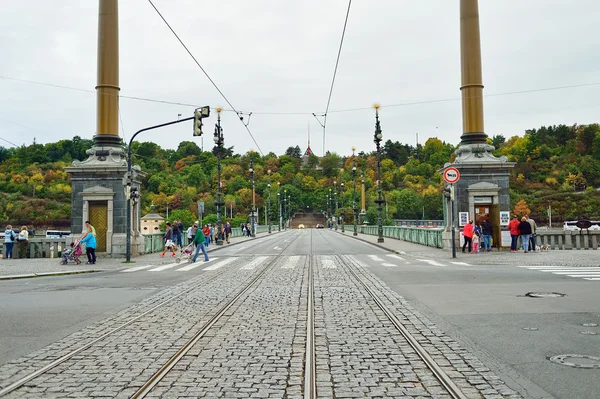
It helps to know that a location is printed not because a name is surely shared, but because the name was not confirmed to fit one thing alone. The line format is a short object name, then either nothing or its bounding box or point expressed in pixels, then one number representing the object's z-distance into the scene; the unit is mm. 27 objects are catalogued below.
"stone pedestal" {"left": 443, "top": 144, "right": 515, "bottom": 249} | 25609
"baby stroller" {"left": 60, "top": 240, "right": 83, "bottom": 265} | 22189
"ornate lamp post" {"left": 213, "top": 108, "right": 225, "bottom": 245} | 34750
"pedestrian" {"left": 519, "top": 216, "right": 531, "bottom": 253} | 24516
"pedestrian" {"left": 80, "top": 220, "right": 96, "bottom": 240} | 21906
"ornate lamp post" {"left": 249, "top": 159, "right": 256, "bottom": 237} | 62428
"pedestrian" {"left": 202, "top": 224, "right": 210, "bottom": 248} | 34394
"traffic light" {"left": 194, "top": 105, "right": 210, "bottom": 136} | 22969
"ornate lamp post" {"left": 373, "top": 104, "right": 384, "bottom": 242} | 36644
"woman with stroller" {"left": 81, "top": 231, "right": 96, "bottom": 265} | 21891
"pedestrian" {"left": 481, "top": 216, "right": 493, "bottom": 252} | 25438
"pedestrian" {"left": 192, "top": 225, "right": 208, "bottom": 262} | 22922
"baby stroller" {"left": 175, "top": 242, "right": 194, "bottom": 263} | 23078
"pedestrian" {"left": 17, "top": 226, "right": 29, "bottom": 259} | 26188
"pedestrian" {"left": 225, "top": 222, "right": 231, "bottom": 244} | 41956
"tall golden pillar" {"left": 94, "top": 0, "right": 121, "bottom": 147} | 26578
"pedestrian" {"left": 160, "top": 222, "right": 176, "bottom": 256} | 26609
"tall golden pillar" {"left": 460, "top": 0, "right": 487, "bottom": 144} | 27422
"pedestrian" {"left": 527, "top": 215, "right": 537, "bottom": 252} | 25297
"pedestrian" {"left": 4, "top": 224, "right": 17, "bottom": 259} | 25094
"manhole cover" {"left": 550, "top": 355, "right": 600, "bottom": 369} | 6043
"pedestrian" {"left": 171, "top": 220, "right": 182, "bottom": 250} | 30525
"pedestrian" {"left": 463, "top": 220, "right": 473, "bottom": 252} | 24703
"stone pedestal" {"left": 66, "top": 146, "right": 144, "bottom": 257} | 25094
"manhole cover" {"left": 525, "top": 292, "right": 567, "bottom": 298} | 11320
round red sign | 22484
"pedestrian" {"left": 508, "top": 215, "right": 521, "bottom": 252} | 24969
